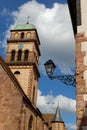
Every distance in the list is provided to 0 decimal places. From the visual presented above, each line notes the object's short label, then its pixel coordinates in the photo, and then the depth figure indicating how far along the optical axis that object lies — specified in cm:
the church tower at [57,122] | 4591
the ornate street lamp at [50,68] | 816
